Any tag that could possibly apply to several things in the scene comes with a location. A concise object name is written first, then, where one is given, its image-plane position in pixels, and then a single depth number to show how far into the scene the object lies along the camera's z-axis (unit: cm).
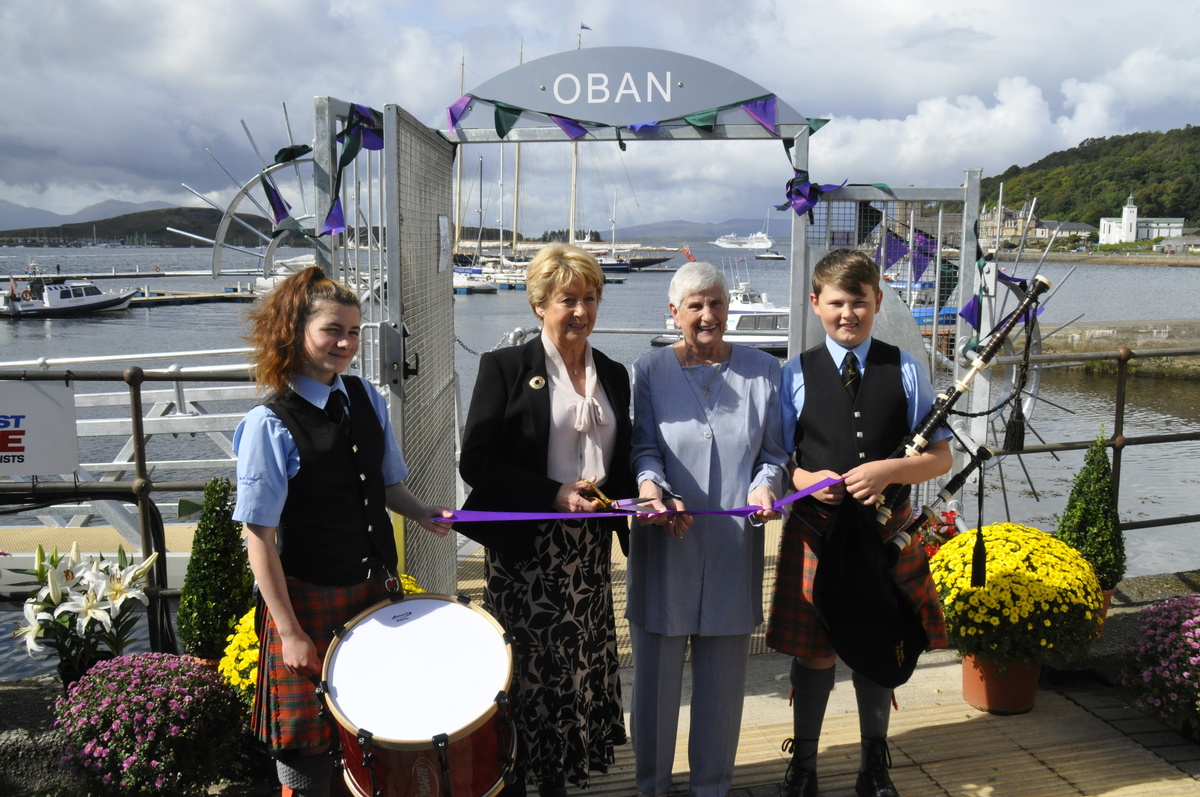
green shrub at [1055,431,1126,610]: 405
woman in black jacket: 260
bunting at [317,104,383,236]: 318
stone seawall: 2702
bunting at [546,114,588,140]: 379
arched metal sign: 377
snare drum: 199
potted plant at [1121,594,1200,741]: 313
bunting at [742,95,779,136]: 383
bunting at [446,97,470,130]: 382
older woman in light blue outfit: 272
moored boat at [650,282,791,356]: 2681
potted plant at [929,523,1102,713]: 331
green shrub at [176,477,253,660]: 314
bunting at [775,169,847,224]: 401
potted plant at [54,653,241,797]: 259
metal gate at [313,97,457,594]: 318
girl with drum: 215
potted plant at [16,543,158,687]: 308
